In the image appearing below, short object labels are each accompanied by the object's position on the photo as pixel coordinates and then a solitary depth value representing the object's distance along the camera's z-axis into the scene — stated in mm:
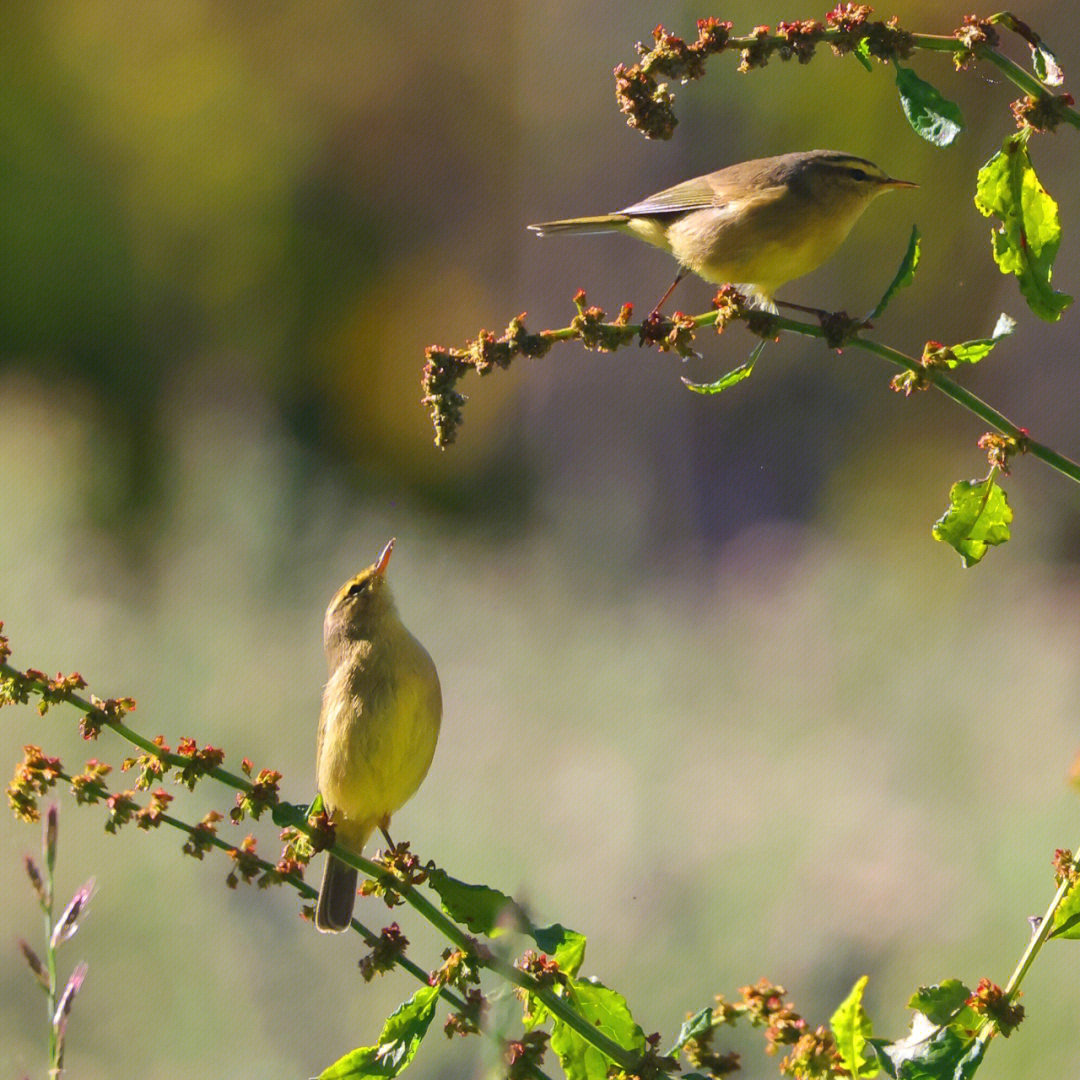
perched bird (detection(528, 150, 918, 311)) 7057
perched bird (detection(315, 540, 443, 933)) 7046
